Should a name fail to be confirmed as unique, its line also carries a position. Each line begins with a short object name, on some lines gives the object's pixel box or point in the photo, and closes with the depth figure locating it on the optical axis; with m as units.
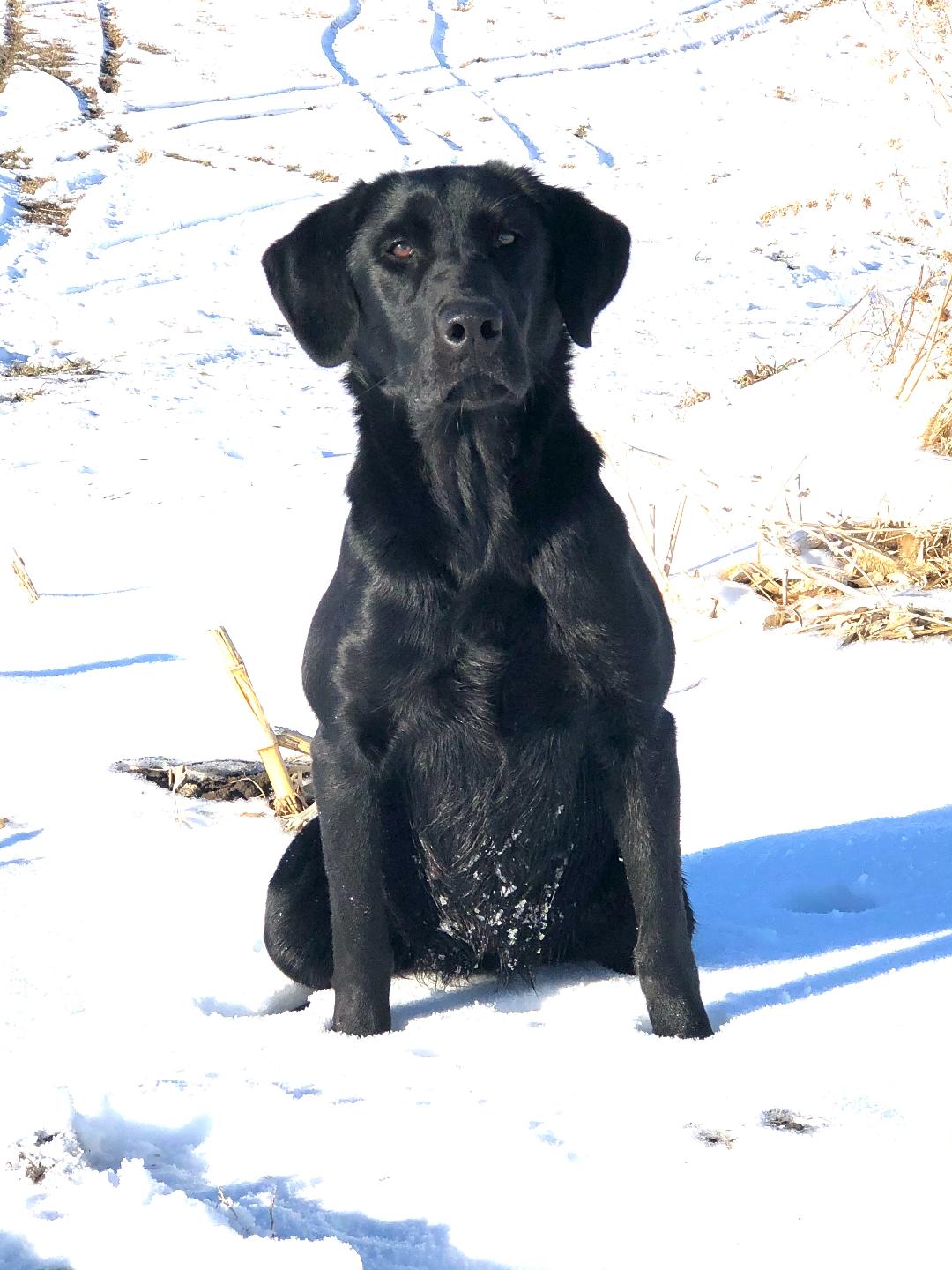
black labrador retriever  2.42
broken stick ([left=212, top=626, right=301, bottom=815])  3.75
